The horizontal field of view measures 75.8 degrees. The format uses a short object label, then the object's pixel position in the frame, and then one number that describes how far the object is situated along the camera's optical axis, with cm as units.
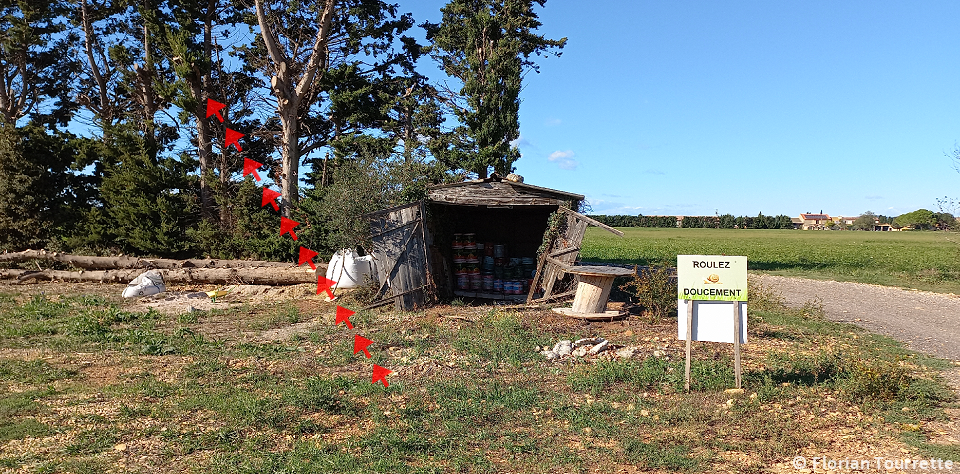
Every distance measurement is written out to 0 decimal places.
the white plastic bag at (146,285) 1540
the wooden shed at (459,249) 1273
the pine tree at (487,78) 2236
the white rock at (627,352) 864
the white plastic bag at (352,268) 1394
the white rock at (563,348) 884
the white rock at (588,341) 913
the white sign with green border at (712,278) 727
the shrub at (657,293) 1124
